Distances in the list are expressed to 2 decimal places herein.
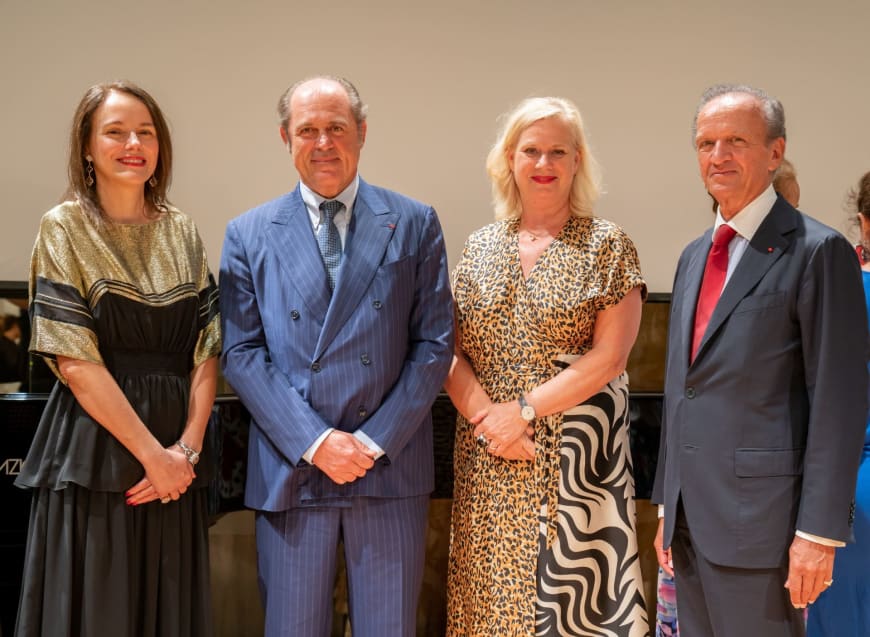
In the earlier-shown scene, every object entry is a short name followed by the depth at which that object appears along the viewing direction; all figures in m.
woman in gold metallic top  2.35
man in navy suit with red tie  1.99
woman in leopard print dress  2.65
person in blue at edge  2.47
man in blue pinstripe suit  2.51
